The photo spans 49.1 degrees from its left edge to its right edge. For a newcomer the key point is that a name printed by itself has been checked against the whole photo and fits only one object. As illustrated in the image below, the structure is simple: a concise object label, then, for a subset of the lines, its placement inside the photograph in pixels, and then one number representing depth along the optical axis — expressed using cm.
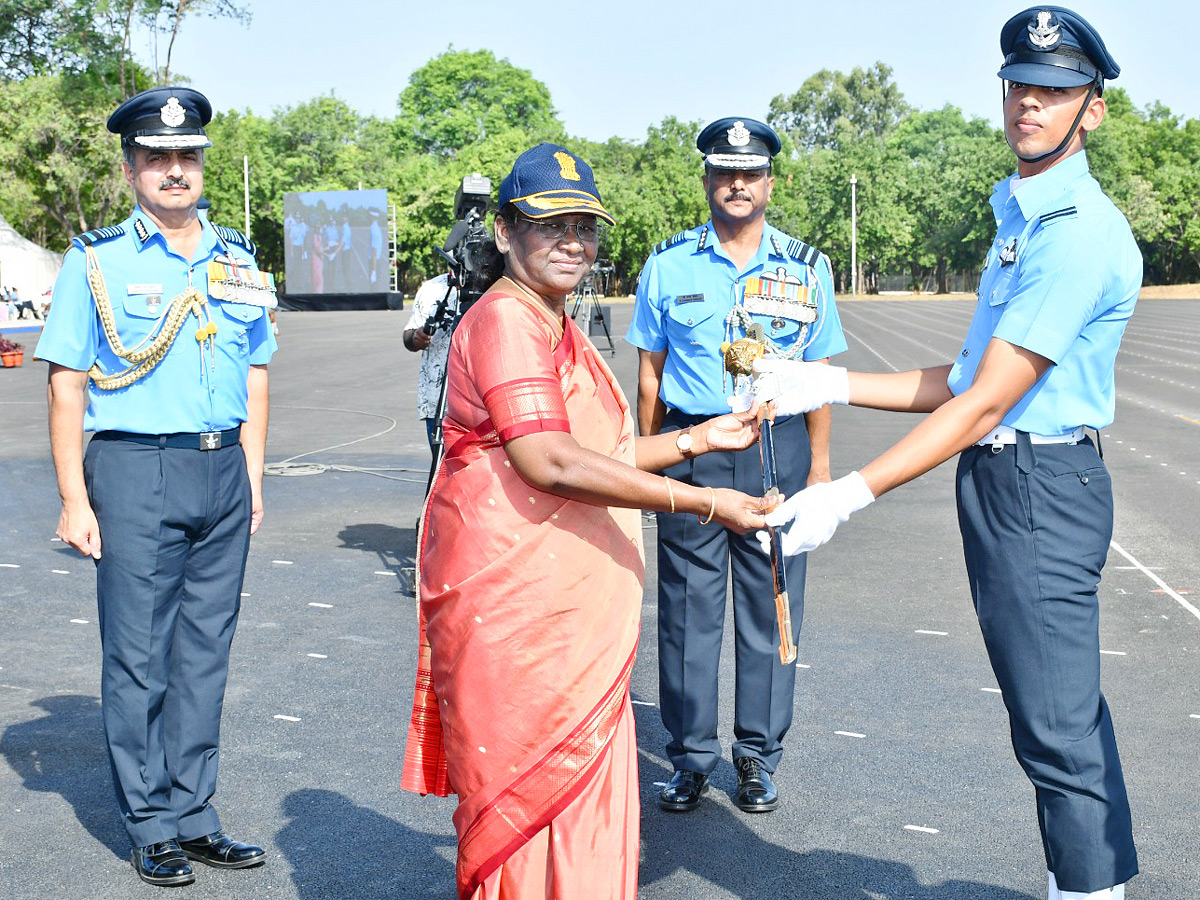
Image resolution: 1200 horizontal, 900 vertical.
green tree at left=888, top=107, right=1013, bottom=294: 8031
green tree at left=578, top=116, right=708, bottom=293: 7725
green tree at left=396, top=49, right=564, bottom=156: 8550
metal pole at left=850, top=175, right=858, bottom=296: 8050
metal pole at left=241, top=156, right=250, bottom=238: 6638
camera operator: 738
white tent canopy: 4984
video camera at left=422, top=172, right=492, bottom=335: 680
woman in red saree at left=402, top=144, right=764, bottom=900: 291
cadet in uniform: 303
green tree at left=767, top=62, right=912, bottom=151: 10300
